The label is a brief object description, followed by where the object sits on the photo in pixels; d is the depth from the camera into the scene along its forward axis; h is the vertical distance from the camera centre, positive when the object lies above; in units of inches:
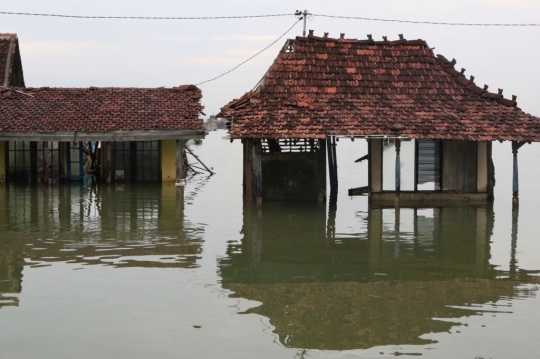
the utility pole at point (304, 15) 909.8 +174.5
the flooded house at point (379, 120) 689.6 +34.4
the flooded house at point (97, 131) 890.1 +29.4
